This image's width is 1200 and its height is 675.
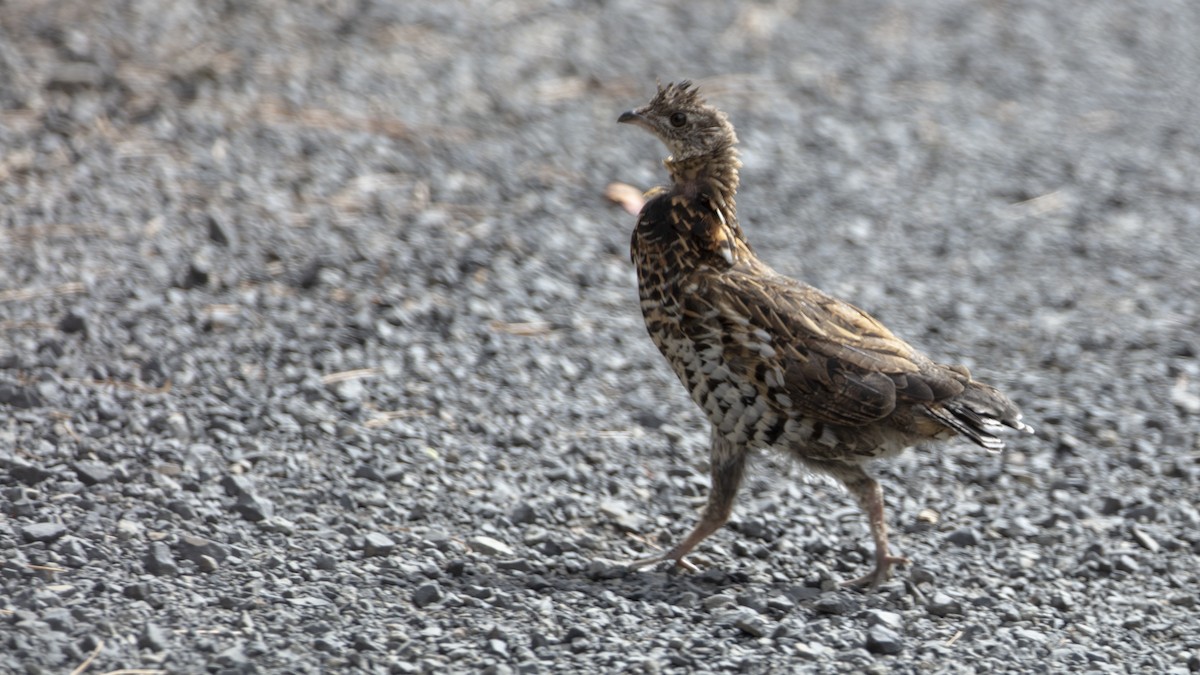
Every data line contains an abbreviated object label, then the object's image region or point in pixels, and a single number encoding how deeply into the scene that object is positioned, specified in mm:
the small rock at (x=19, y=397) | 12008
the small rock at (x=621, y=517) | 11594
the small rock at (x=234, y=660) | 8586
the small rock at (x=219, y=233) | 15742
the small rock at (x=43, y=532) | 9867
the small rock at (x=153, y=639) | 8719
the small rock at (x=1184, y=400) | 14344
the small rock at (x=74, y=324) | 13484
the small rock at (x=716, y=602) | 10227
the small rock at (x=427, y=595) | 9812
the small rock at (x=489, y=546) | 10789
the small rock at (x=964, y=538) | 11664
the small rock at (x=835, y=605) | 10289
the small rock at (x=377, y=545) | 10508
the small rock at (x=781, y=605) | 10227
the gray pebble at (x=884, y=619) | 10062
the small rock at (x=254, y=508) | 10797
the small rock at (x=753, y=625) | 9719
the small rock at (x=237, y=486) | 11078
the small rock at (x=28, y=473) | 10734
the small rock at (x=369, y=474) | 11727
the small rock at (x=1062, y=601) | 10758
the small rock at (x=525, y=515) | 11391
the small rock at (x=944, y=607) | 10461
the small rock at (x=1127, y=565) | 11398
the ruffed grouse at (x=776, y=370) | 10430
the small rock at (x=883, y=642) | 9711
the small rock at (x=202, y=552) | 9914
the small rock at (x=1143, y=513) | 12258
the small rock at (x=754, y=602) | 10219
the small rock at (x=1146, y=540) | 11750
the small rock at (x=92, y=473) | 10914
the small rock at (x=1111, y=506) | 12359
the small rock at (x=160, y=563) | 9711
